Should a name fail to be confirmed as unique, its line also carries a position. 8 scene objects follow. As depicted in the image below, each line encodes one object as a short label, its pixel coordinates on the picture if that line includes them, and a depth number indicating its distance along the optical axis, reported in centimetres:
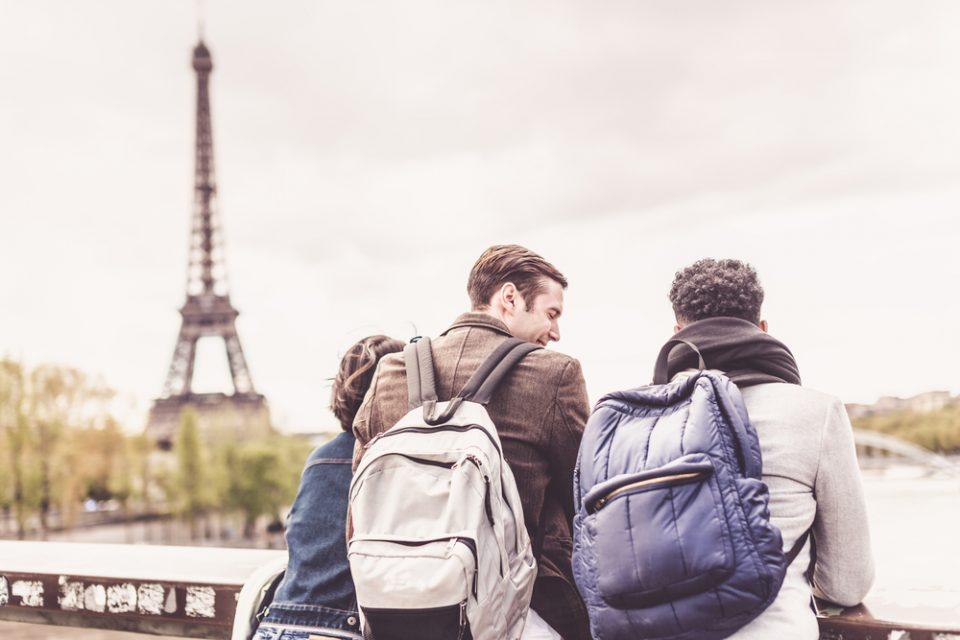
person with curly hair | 182
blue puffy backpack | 170
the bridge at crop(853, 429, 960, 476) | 5956
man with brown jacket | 205
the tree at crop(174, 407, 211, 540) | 3516
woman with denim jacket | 226
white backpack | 181
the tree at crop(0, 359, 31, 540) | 2536
